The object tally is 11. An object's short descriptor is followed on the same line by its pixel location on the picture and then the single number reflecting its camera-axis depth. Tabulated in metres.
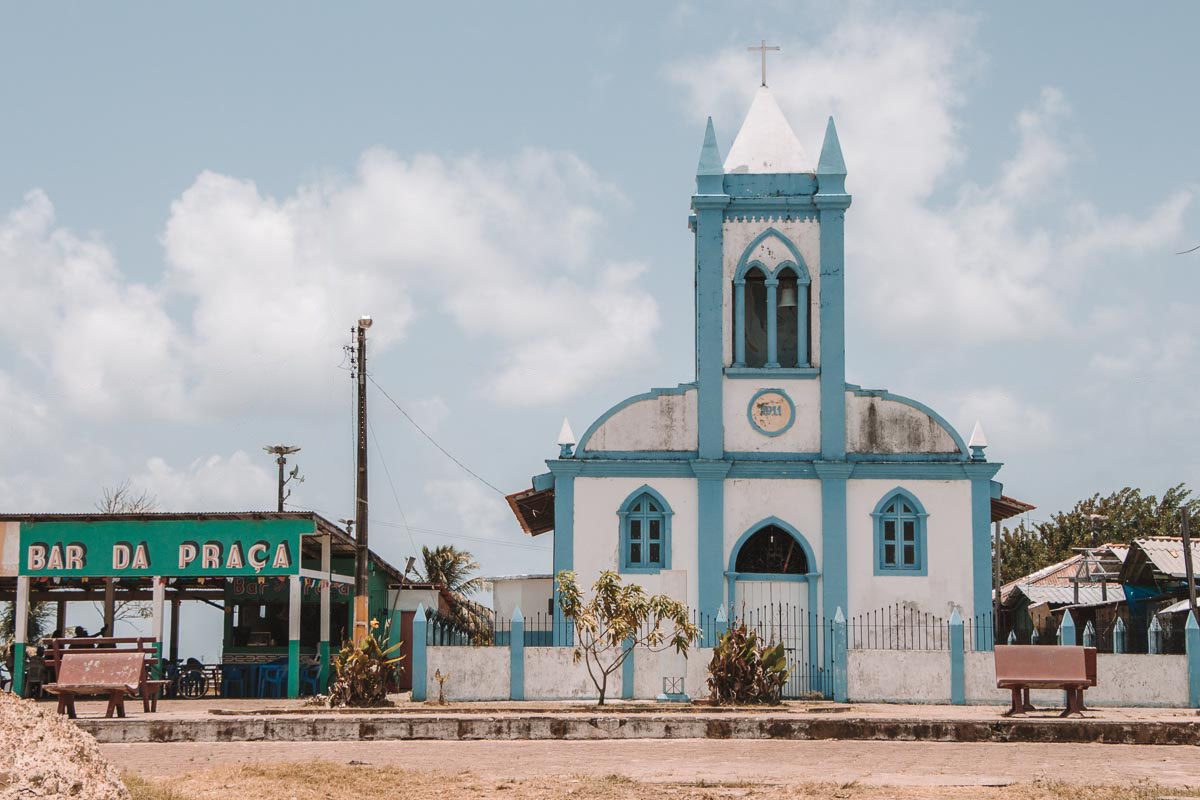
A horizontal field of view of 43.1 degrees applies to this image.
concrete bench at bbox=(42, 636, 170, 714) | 19.36
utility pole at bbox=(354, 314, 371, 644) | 24.52
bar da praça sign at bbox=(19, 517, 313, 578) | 27.34
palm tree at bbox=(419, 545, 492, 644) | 63.84
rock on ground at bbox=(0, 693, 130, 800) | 7.93
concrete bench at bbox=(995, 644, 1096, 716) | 18.45
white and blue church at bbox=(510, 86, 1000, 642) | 25.94
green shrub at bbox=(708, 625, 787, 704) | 21.39
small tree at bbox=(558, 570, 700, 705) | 21.58
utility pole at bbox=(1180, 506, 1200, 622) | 29.36
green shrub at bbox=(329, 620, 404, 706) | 21.72
